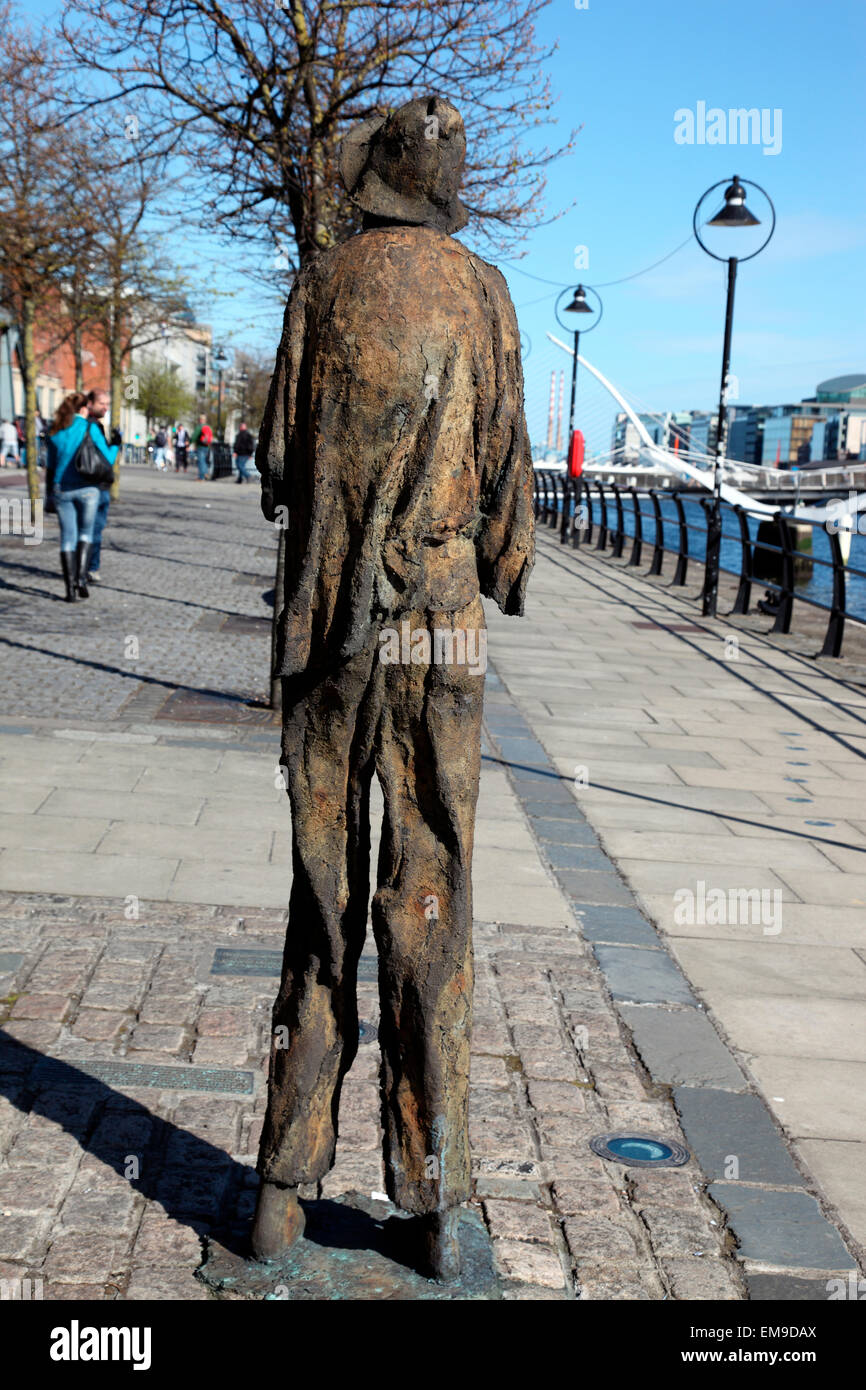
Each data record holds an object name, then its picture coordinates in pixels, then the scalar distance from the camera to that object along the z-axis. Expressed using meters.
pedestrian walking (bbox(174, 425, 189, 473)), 55.31
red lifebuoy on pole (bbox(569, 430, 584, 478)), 35.72
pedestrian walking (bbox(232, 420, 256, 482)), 40.20
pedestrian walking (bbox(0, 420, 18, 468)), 43.26
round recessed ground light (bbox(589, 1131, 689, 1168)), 3.81
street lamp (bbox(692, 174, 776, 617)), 17.68
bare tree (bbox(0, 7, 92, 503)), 17.84
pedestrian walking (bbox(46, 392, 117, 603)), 13.12
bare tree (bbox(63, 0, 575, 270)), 10.36
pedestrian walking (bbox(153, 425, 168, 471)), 57.69
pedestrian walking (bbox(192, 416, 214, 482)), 44.09
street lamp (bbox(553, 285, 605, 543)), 33.69
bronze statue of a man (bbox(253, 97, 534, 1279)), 2.85
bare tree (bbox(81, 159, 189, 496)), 23.08
